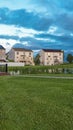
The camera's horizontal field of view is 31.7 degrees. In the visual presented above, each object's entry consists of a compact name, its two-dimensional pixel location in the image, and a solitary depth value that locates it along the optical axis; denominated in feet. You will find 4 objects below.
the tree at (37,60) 186.29
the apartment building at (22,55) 180.09
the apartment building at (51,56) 190.04
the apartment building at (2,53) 165.21
